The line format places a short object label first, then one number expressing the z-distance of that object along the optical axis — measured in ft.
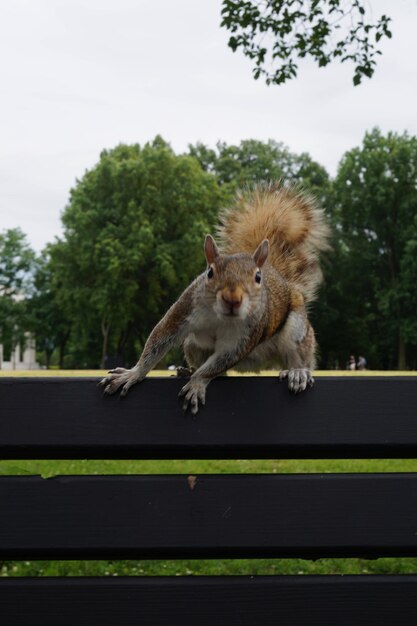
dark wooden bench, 5.37
